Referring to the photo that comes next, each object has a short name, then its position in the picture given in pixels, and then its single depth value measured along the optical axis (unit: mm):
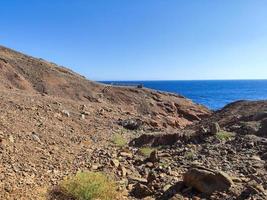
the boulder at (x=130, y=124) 10675
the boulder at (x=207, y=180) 4450
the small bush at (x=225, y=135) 6811
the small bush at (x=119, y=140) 7940
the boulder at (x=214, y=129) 7045
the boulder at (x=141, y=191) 4773
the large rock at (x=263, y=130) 6852
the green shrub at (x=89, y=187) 4398
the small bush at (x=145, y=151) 6701
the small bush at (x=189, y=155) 5843
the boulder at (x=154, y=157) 5997
